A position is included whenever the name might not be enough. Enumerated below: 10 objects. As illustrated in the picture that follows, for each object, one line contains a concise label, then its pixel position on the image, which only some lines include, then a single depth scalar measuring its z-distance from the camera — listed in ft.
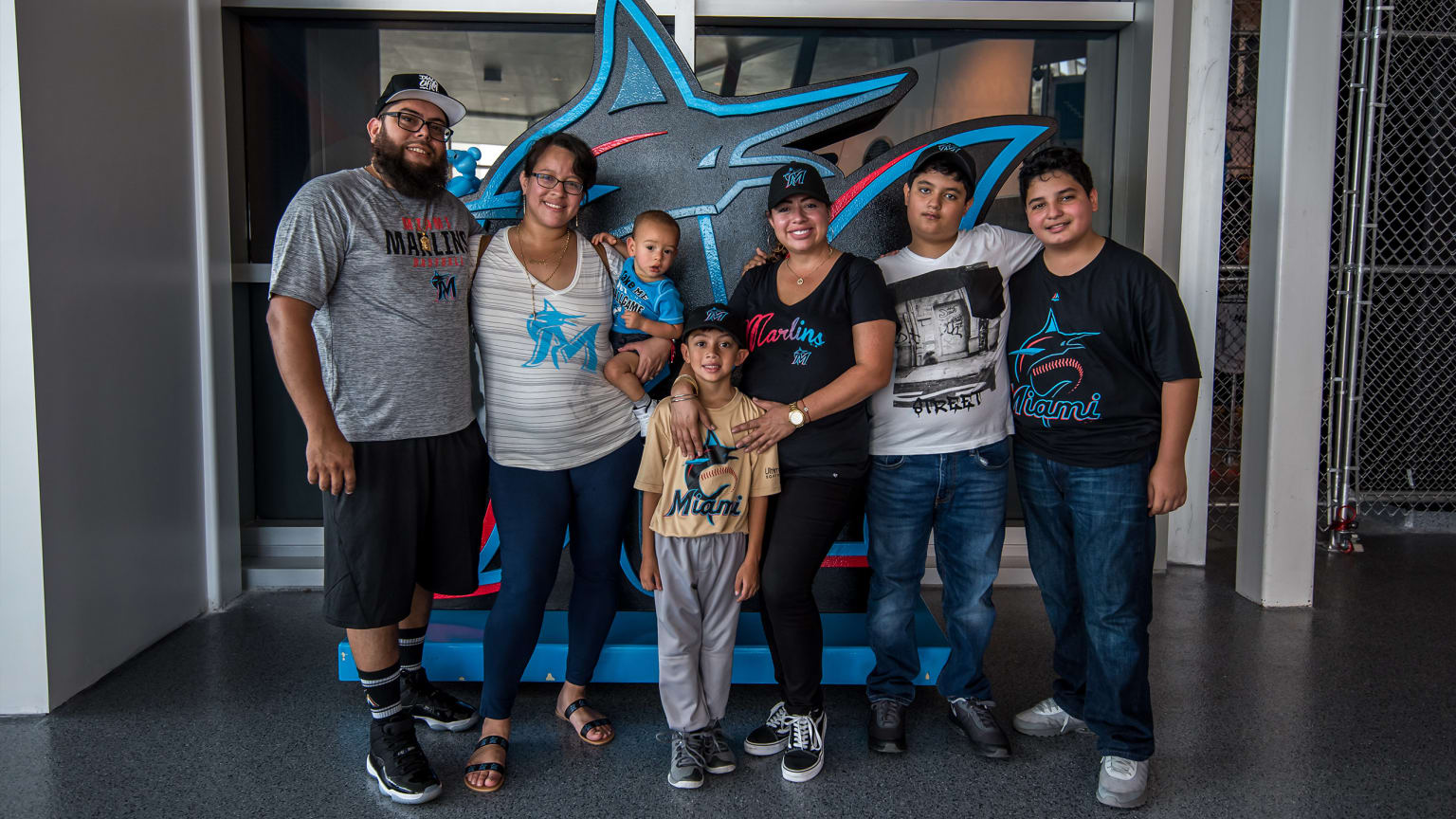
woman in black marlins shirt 7.40
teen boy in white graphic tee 7.77
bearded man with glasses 6.84
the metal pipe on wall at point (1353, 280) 14.15
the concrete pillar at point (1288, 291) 11.59
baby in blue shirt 8.16
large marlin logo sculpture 10.50
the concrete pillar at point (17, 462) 8.31
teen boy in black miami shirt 7.00
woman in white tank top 7.64
